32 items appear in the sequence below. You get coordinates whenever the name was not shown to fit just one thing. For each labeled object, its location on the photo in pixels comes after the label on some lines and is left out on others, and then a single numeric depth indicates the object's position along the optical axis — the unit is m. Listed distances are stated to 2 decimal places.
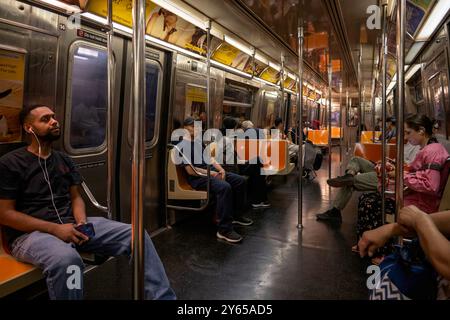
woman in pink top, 2.51
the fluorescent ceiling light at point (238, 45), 5.30
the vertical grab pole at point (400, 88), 1.44
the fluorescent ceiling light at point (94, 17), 2.88
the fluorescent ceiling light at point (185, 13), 3.55
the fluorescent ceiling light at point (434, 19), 3.31
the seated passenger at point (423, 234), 1.27
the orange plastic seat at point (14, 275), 1.82
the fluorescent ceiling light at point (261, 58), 6.76
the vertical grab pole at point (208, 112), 3.69
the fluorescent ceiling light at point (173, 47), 3.81
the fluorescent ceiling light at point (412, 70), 5.06
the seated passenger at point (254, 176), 5.24
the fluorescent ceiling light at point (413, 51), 4.52
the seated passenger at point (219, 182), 3.81
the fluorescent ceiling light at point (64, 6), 2.52
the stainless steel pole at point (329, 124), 5.95
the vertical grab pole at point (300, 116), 3.81
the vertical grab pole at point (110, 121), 2.32
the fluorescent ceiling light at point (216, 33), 4.69
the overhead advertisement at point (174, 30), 3.72
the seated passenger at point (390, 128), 5.92
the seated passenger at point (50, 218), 1.93
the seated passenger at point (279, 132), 6.54
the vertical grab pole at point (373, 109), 5.40
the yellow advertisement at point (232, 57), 5.61
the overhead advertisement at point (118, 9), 2.88
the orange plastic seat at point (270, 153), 5.52
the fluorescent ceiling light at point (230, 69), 5.57
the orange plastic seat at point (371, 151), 5.27
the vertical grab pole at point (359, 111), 6.35
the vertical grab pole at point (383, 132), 2.11
